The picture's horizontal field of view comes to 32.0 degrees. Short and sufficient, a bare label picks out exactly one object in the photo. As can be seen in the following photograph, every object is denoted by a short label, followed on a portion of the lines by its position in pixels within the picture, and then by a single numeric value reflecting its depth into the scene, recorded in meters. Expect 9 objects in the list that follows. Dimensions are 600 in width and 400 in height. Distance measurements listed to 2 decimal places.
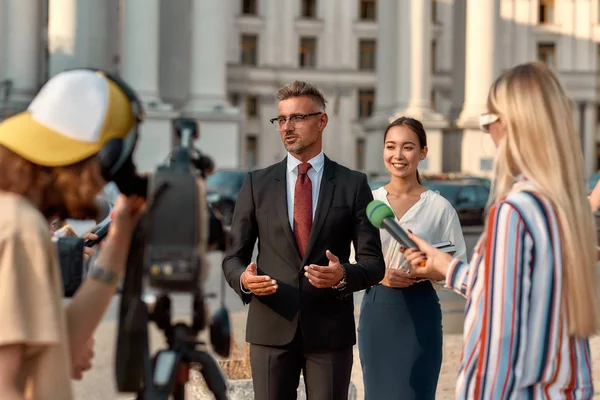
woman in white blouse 5.07
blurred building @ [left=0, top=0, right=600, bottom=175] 31.80
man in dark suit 4.36
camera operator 2.21
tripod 2.73
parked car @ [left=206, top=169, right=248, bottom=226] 26.72
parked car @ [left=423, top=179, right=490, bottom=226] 26.36
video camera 2.53
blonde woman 2.89
